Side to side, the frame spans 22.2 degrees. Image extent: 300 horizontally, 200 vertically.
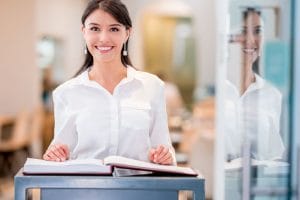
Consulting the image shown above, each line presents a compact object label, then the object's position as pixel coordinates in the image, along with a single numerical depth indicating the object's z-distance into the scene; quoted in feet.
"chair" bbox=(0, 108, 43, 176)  30.98
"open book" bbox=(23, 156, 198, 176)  7.03
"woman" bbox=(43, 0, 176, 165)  7.99
